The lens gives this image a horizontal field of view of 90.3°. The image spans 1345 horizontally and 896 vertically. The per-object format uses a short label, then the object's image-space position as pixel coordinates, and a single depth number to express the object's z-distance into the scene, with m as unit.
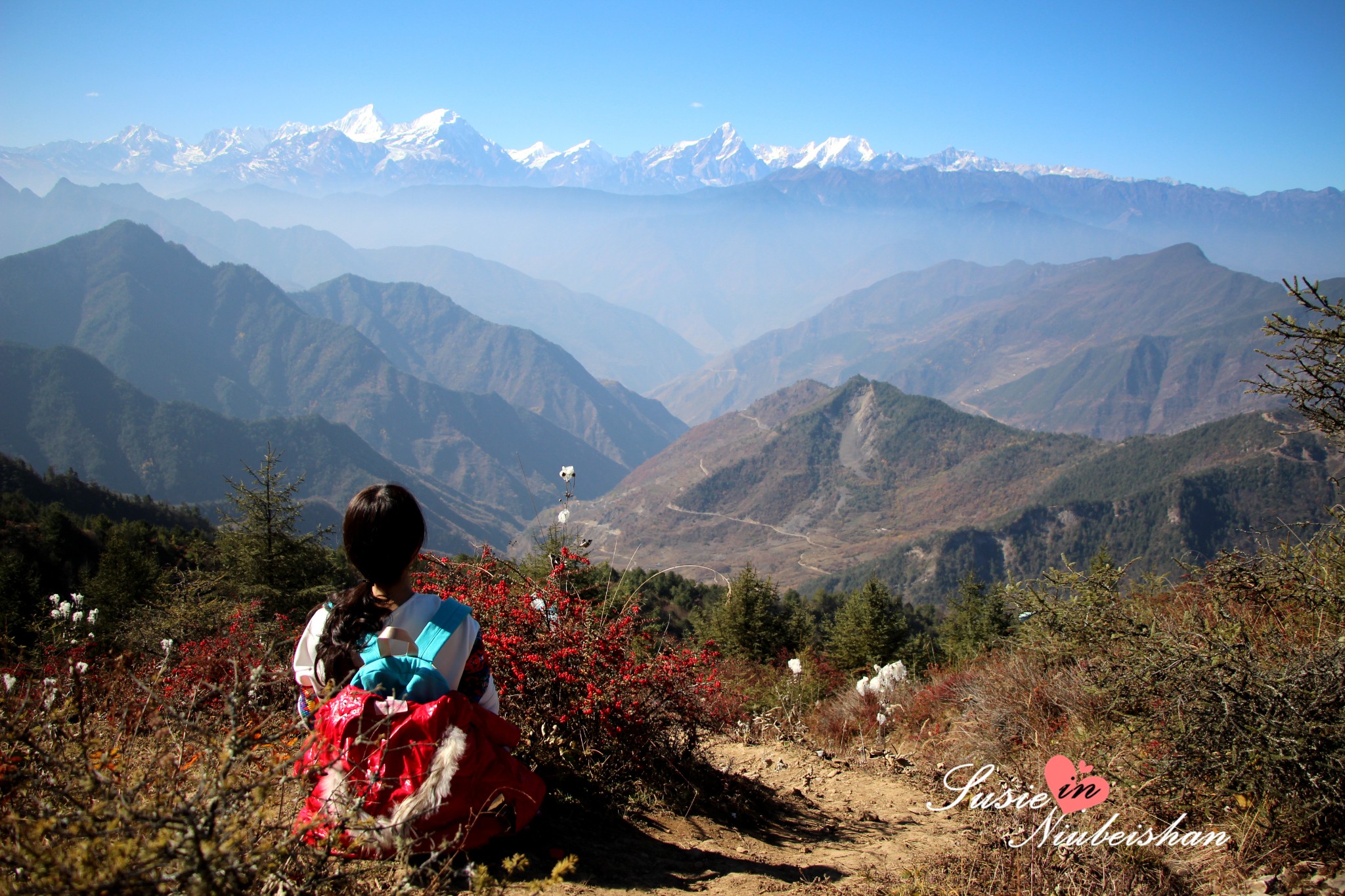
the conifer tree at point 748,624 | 23.48
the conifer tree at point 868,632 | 23.69
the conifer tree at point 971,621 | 22.92
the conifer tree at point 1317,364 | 5.00
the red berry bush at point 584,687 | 4.25
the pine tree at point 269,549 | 15.14
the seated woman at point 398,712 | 2.59
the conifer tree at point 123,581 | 16.16
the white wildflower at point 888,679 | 10.96
